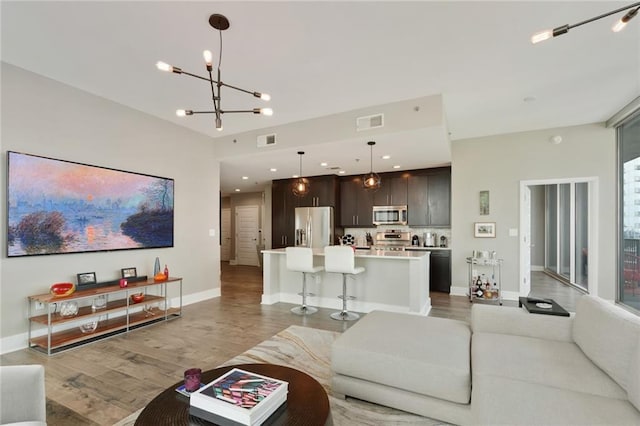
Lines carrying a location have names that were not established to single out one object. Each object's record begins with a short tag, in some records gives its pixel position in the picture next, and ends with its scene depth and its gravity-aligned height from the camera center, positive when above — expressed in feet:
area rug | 6.60 -4.47
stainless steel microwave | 23.13 +0.15
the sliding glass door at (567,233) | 21.52 -1.16
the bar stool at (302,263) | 14.94 -2.26
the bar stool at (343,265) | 14.06 -2.22
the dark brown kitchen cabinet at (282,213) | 26.37 +0.28
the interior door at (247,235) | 34.91 -2.17
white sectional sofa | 4.85 -2.89
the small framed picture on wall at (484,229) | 19.10 -0.75
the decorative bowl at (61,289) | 11.09 -2.69
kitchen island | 14.39 -3.44
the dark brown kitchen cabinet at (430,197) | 21.84 +1.43
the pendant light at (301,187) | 18.62 +1.77
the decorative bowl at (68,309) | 11.14 -3.40
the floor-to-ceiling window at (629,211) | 14.85 +0.38
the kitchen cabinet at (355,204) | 24.57 +1.03
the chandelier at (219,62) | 7.85 +3.82
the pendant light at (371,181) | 16.29 +1.88
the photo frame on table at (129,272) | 13.91 -2.59
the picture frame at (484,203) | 19.31 +0.91
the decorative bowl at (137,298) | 13.69 -3.65
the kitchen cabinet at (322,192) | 24.76 +1.97
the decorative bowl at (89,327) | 11.78 -4.29
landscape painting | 10.94 +0.30
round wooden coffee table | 4.44 -2.96
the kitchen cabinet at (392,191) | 23.21 +1.96
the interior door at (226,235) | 37.40 -2.31
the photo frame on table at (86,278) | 12.37 -2.55
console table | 10.82 -3.98
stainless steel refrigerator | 24.45 -0.80
